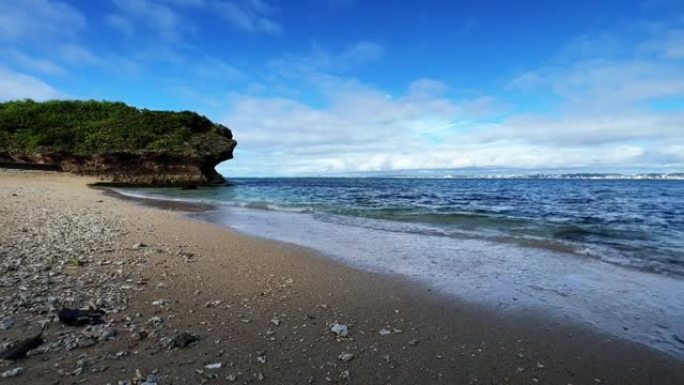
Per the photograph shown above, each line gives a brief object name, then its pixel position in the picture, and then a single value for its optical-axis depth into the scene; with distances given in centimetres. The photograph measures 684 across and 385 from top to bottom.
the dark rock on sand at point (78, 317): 415
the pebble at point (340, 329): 436
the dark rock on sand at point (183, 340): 384
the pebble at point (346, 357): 379
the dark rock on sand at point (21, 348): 340
